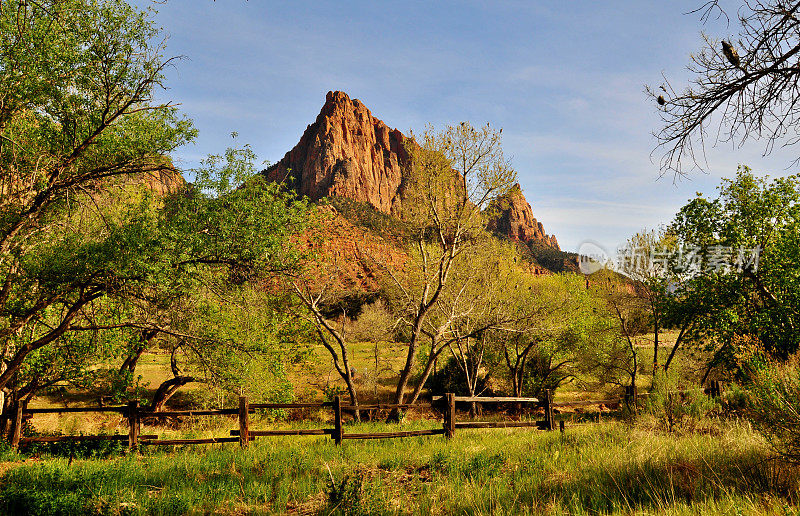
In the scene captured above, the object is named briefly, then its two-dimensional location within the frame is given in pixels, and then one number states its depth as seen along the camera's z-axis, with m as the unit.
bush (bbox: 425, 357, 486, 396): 27.39
